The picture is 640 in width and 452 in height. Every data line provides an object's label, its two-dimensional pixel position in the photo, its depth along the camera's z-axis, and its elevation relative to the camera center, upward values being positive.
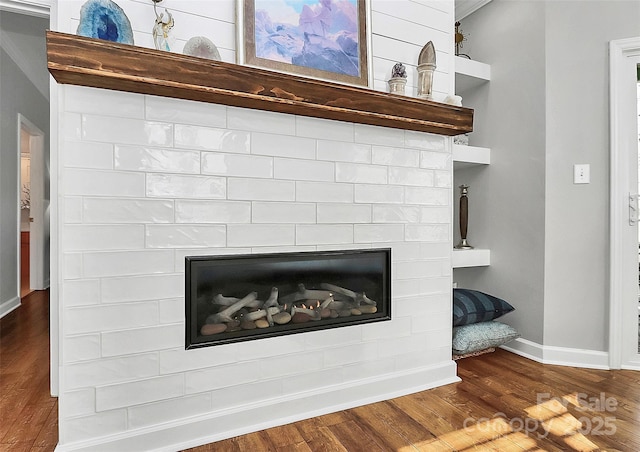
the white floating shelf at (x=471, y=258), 2.65 -0.25
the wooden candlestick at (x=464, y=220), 2.84 +0.02
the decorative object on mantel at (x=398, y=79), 1.92 +0.73
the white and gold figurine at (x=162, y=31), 1.45 +0.73
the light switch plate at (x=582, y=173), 2.30 +0.31
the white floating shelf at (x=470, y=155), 2.63 +0.48
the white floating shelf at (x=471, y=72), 2.67 +1.09
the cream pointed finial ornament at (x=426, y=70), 1.95 +0.80
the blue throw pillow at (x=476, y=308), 2.41 -0.55
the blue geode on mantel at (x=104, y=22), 1.34 +0.72
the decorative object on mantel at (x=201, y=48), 1.49 +0.69
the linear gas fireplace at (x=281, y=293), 1.55 -0.32
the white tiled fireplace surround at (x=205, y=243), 1.35 -0.09
